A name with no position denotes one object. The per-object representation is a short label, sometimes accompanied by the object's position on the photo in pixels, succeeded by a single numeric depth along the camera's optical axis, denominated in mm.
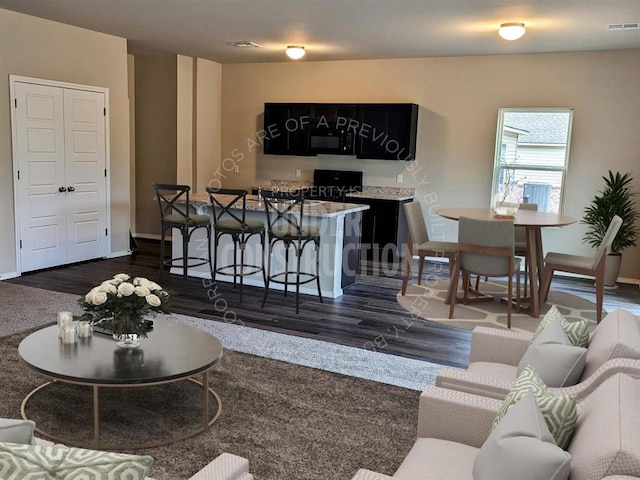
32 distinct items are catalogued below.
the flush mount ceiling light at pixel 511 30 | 5316
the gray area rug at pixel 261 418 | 2688
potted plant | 6427
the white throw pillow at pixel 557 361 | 2143
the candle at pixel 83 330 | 3168
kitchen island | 5660
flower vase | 3057
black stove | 8117
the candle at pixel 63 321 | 3131
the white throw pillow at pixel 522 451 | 1354
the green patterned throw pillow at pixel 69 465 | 1205
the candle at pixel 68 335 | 3090
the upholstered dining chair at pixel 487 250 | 4797
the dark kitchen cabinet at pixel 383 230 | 7492
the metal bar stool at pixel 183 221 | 5602
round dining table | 5094
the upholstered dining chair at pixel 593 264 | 5004
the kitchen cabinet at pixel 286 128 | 8141
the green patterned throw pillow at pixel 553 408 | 1632
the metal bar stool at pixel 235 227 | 5430
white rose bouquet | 2893
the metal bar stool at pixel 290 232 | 5105
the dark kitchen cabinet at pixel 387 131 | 7516
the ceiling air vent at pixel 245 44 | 6938
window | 7027
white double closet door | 6086
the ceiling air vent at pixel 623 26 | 5295
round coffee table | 2705
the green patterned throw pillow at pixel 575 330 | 2453
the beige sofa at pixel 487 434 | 1323
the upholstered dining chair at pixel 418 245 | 5660
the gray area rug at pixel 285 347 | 3777
